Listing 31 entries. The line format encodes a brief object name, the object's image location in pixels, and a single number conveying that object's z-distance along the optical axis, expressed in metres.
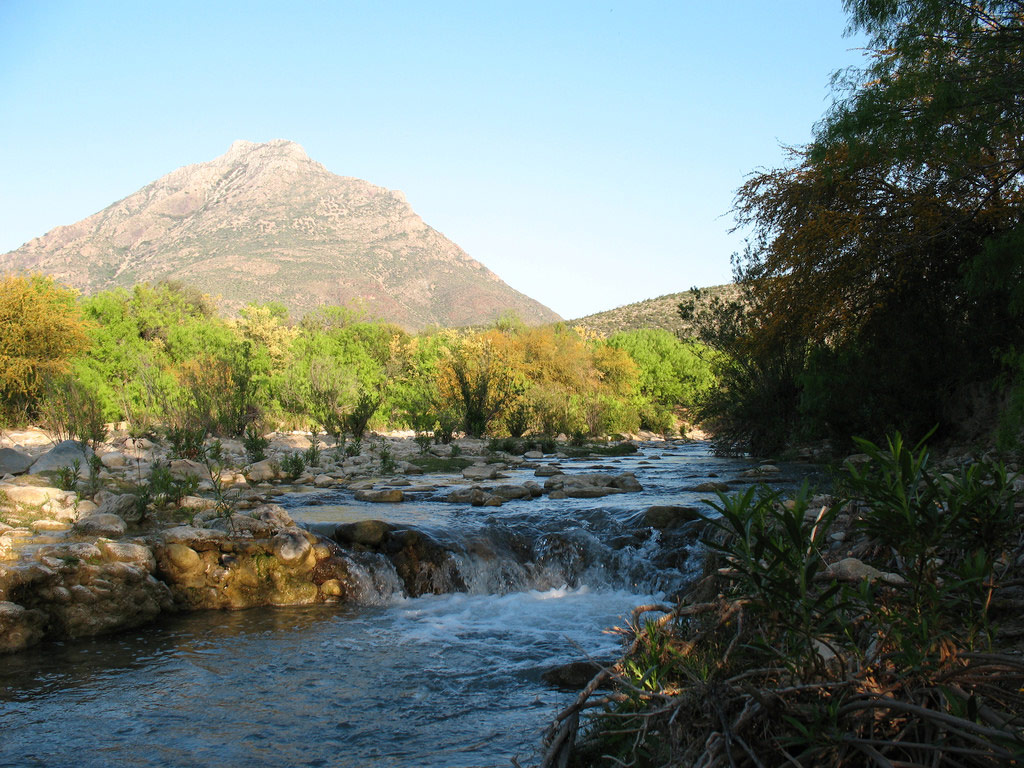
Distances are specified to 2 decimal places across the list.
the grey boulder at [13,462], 9.72
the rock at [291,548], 6.79
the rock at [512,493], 10.63
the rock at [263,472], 12.03
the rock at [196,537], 6.46
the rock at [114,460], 11.39
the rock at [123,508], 7.65
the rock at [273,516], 7.34
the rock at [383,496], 10.30
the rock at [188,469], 10.74
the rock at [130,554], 5.96
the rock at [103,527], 7.08
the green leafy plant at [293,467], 12.41
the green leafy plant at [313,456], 13.96
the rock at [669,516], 8.18
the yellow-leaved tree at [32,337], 18.86
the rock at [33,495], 7.87
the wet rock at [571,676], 4.43
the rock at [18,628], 4.99
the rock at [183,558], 6.29
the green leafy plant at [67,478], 8.45
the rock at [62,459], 9.56
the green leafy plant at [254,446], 13.63
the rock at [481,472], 13.05
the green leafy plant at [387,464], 13.56
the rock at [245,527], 6.93
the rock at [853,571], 2.88
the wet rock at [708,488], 10.98
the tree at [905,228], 8.71
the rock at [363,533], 7.46
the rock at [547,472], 13.80
